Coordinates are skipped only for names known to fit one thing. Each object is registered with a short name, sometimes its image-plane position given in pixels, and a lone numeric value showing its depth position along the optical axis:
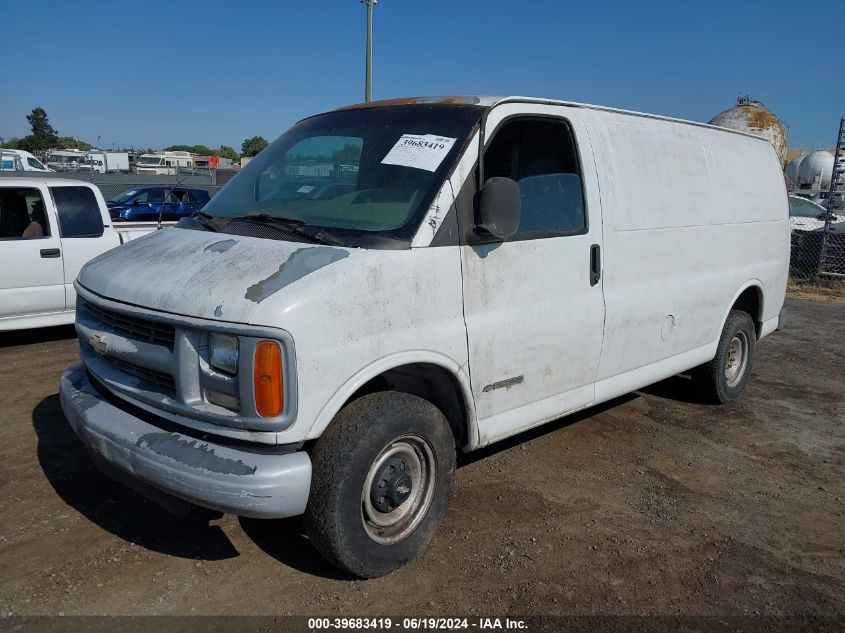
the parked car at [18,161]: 18.44
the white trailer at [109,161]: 36.51
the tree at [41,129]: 68.44
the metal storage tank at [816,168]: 31.27
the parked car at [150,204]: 18.53
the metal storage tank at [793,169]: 33.86
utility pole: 19.17
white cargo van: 2.77
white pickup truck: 7.17
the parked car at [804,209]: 17.91
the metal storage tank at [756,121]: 22.52
